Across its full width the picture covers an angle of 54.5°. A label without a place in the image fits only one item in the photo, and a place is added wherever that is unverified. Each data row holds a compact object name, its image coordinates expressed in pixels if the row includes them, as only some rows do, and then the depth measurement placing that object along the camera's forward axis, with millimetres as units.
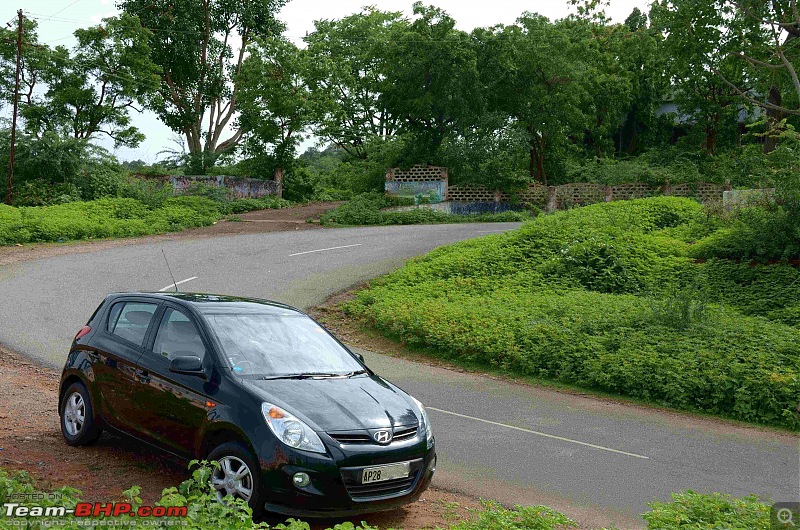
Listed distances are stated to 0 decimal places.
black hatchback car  5707
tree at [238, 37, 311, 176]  40906
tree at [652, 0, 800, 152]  23766
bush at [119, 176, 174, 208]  32784
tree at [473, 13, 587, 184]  36938
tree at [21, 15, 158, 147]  41469
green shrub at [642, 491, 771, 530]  5582
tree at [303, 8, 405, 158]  42750
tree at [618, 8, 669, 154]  41156
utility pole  32469
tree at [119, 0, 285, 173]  44688
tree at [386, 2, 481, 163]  36188
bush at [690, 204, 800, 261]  16922
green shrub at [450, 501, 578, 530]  5445
